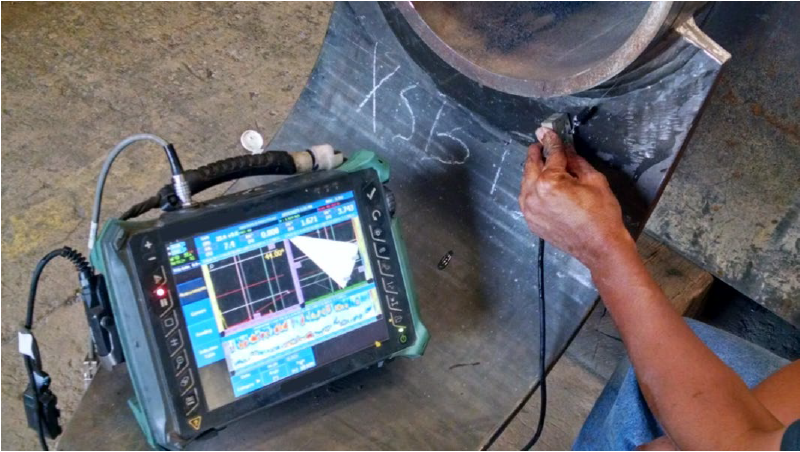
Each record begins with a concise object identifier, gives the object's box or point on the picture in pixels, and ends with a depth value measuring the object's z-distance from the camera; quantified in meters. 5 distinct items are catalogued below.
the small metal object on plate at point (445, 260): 1.25
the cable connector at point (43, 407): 1.05
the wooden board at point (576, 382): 1.64
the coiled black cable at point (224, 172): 0.97
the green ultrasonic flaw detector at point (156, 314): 0.89
